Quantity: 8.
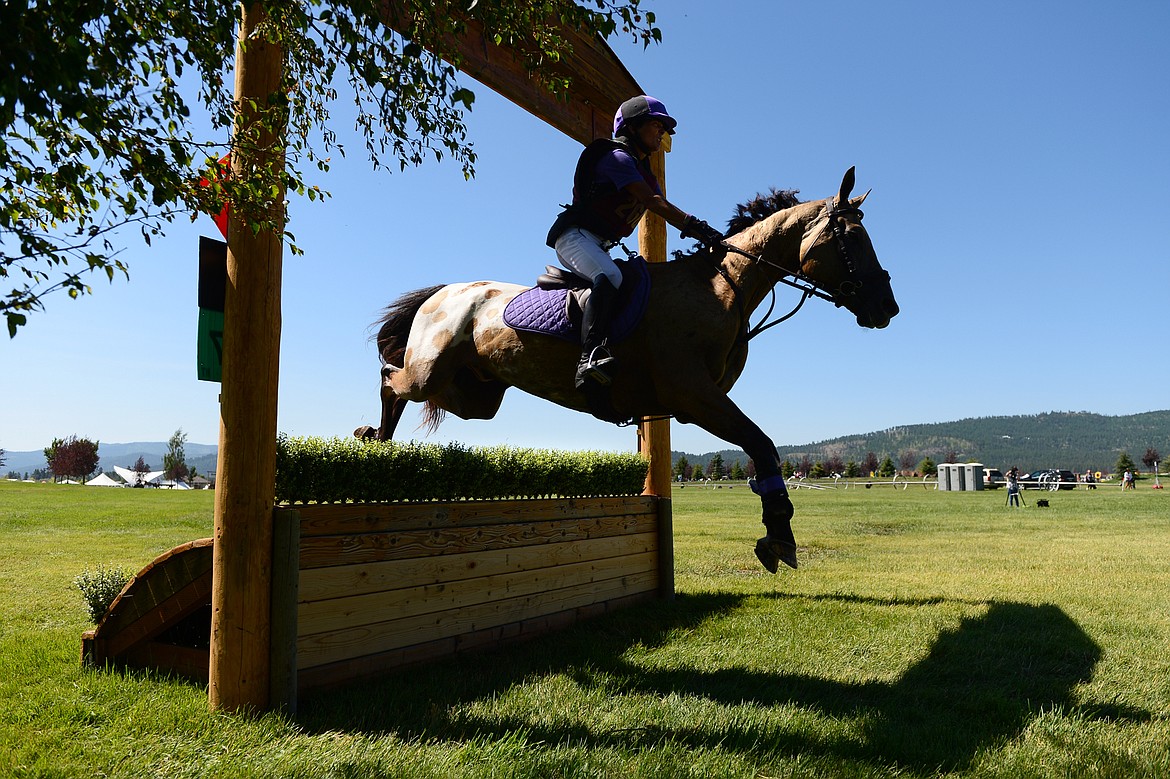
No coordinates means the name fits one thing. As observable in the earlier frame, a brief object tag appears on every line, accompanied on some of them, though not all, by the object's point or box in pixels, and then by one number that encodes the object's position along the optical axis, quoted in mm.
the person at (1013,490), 26759
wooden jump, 3945
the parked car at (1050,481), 48875
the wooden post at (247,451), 3680
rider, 4043
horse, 3965
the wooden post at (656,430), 7379
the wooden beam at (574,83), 5262
